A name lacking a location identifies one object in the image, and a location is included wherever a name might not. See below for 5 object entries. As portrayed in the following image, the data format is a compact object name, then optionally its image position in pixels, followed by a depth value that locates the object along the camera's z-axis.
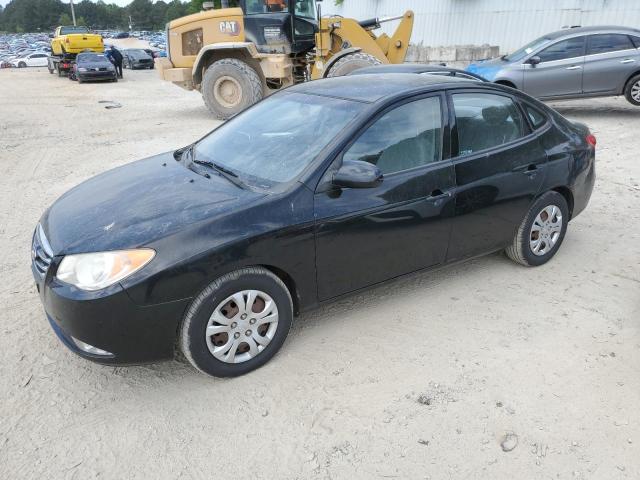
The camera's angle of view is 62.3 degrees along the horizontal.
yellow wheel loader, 11.55
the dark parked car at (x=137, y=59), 31.42
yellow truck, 25.05
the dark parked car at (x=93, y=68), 21.62
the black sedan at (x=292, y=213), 2.75
